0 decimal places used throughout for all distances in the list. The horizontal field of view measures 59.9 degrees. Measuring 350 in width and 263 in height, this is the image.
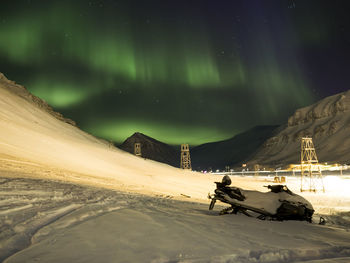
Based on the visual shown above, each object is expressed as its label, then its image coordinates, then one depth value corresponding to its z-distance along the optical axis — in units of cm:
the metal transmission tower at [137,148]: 7010
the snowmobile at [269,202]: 910
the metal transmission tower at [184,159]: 7306
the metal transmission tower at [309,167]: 3994
